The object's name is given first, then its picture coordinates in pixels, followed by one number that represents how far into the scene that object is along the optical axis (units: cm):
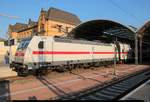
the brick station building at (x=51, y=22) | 2771
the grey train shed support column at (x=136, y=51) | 1799
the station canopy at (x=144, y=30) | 1928
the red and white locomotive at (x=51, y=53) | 948
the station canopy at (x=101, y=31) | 2077
